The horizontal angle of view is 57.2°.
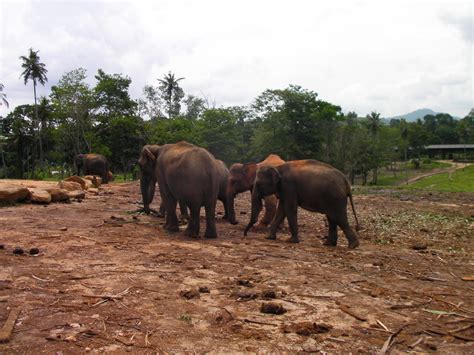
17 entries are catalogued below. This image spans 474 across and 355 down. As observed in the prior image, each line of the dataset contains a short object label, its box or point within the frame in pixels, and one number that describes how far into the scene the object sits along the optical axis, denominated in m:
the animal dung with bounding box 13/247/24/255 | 6.98
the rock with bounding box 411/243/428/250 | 10.19
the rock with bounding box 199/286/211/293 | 5.70
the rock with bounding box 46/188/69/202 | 14.62
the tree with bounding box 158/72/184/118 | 55.91
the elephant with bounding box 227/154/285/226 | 13.74
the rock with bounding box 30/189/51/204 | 13.84
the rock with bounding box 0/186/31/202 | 13.05
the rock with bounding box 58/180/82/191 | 16.75
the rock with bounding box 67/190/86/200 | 15.39
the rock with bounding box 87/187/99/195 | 18.76
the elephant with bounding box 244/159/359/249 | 10.31
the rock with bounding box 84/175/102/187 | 21.73
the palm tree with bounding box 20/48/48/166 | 53.44
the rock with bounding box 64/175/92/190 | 19.04
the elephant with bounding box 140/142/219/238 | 10.00
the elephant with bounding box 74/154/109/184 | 28.16
